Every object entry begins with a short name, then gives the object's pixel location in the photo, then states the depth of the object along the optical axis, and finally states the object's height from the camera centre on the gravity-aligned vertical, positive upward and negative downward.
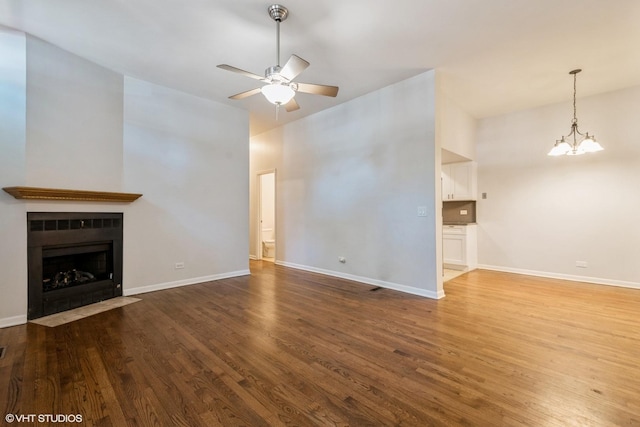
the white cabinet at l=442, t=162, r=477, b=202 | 5.70 +0.67
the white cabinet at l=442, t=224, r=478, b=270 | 5.51 -0.66
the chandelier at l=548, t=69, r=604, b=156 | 3.81 +0.94
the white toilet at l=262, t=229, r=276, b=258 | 7.42 -0.90
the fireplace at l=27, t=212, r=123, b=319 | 3.15 -0.59
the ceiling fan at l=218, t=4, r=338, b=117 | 2.46 +1.24
